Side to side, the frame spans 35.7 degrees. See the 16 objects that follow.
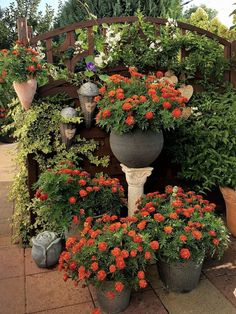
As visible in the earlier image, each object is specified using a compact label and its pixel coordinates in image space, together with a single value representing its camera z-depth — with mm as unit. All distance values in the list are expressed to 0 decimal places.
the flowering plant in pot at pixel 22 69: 2883
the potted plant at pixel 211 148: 3188
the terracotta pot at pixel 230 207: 3246
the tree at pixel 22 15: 8789
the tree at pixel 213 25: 4953
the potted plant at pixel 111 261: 2191
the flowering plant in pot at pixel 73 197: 2741
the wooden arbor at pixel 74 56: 3182
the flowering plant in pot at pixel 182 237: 2387
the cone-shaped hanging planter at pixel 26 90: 2939
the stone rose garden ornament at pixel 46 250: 2830
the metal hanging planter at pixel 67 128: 3062
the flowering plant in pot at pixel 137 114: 2600
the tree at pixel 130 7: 6754
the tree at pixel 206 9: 11578
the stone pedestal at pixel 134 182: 2895
